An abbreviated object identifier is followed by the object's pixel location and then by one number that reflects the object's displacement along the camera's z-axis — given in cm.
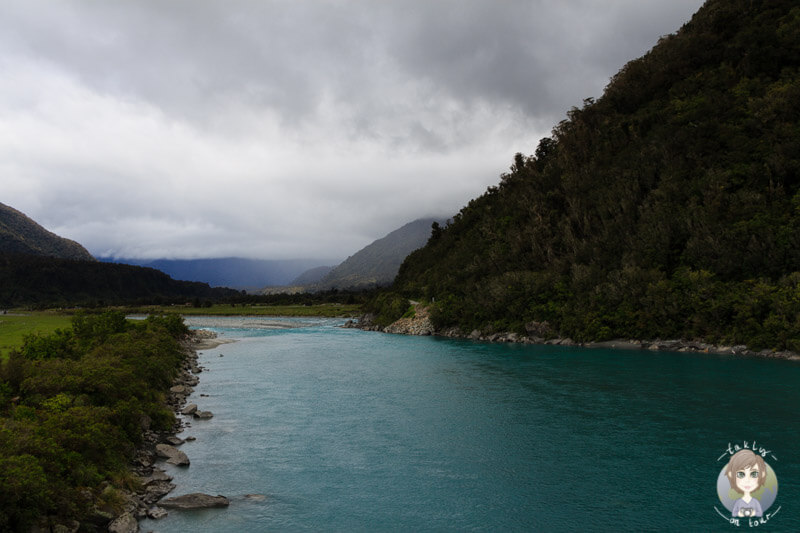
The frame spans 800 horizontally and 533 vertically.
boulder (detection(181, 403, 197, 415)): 3470
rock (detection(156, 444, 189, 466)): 2392
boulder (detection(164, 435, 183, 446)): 2712
